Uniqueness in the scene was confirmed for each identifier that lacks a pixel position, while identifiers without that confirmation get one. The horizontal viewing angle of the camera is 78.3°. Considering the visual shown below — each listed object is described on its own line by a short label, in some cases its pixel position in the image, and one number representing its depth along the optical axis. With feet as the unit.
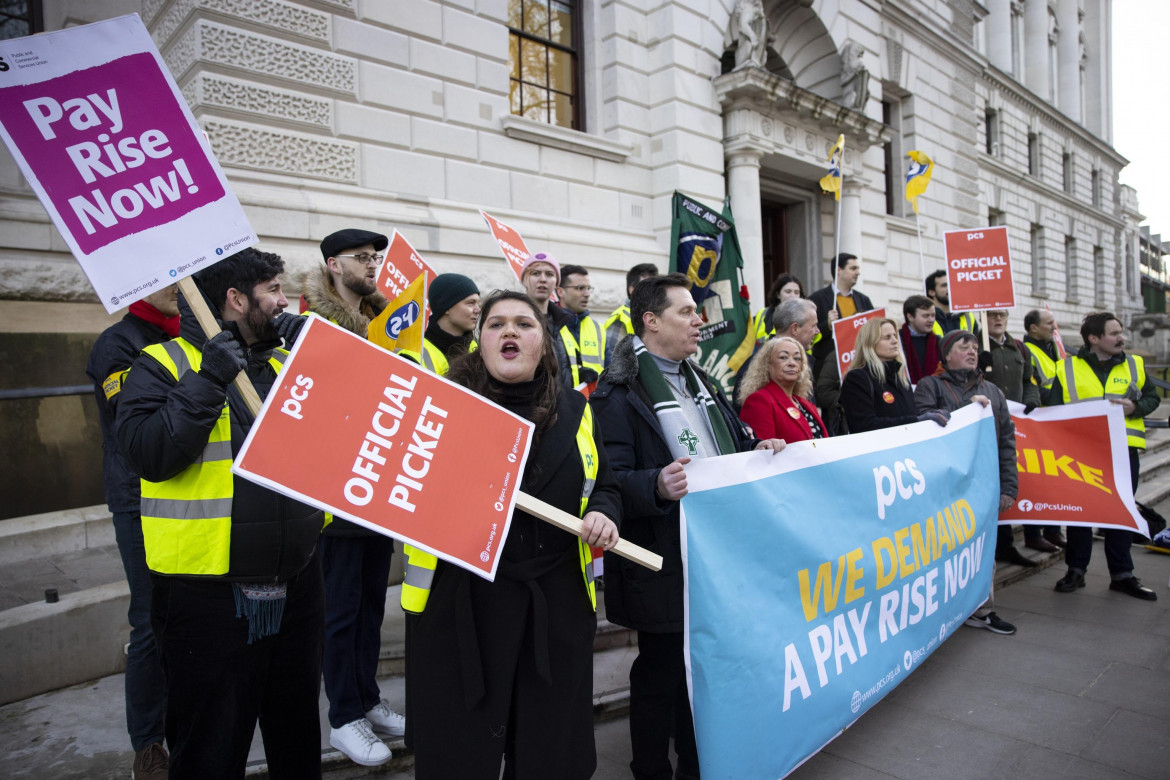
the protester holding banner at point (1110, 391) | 18.24
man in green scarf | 8.54
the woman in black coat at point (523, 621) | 6.70
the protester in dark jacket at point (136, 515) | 8.76
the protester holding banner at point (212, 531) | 6.28
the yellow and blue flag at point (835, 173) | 28.17
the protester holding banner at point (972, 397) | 15.51
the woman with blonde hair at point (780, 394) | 11.64
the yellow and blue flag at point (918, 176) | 31.14
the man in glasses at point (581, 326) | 17.54
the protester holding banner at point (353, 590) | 9.83
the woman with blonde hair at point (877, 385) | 14.99
